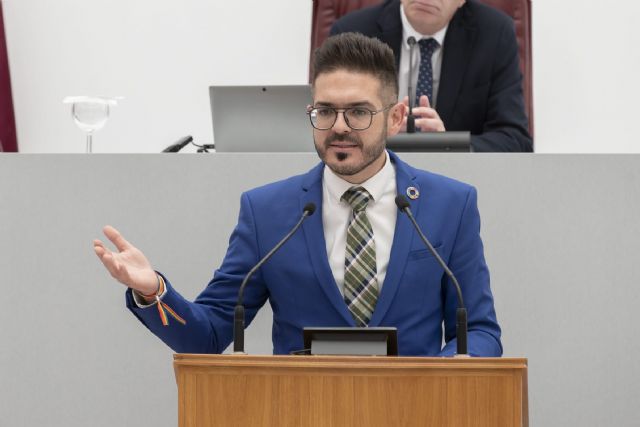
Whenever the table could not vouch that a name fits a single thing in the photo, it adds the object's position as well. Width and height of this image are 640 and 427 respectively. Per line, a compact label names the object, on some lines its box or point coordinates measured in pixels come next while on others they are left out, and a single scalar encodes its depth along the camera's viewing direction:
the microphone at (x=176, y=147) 6.32
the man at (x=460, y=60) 7.15
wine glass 6.64
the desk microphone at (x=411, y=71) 7.22
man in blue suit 4.43
